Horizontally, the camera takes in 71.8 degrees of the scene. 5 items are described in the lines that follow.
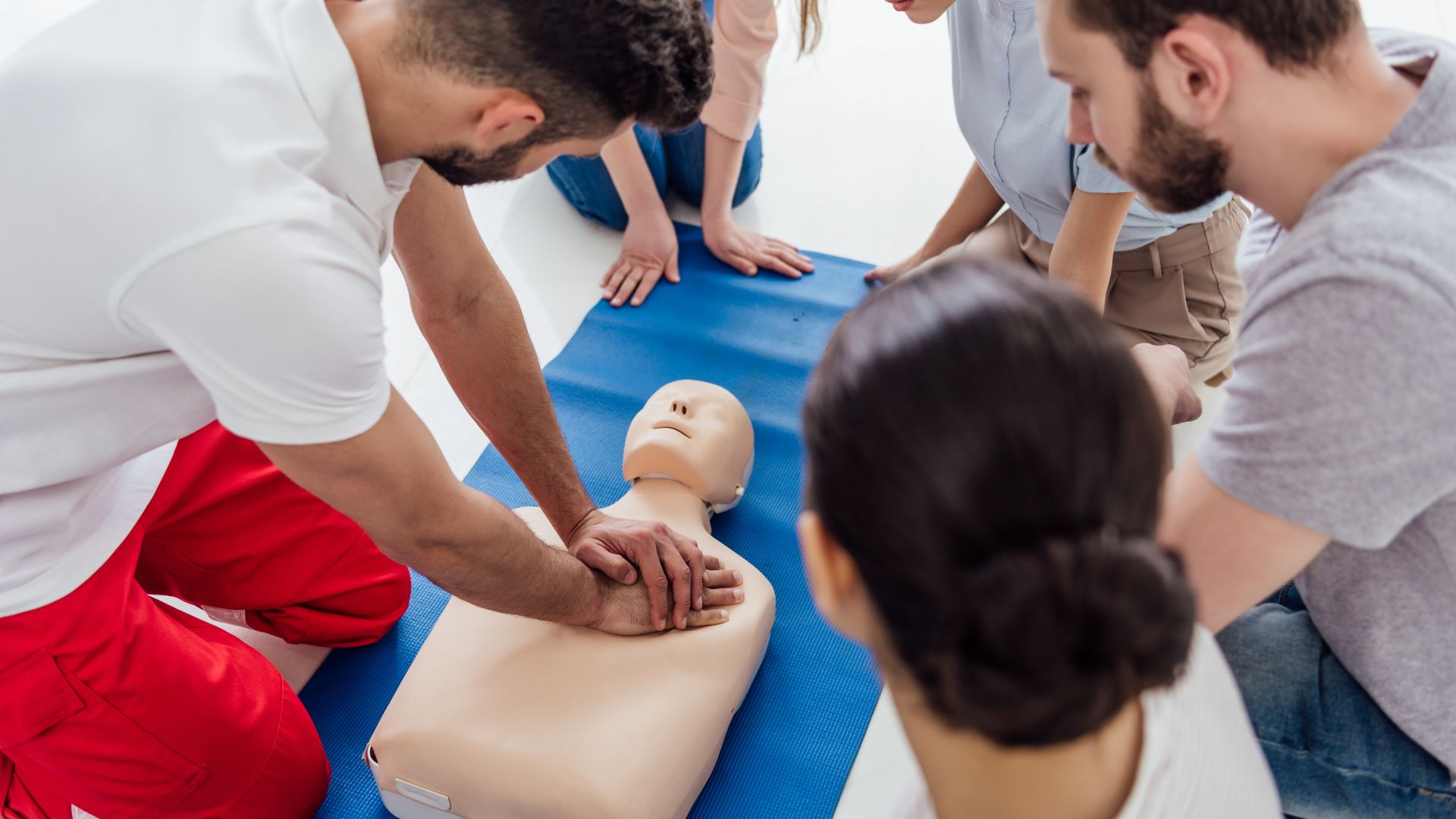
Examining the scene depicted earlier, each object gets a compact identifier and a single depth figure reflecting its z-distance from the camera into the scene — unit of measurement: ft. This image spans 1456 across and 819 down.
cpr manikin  4.38
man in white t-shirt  3.27
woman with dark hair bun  2.14
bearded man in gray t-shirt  2.95
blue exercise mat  5.14
